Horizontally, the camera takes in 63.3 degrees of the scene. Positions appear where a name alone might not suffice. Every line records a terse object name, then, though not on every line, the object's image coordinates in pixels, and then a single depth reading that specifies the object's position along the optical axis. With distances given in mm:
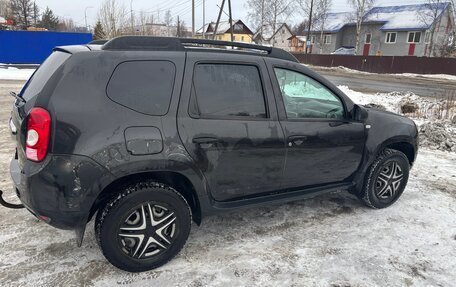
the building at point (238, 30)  79506
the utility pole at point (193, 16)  29128
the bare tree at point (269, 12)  53812
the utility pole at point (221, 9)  24444
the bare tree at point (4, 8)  66038
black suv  2641
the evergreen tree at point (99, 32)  28791
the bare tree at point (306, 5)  52562
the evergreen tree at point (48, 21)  62869
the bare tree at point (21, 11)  59781
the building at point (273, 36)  56619
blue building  21875
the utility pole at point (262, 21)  54353
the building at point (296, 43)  75875
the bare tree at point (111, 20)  28370
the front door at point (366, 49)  52331
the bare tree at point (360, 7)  43462
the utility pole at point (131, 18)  32519
